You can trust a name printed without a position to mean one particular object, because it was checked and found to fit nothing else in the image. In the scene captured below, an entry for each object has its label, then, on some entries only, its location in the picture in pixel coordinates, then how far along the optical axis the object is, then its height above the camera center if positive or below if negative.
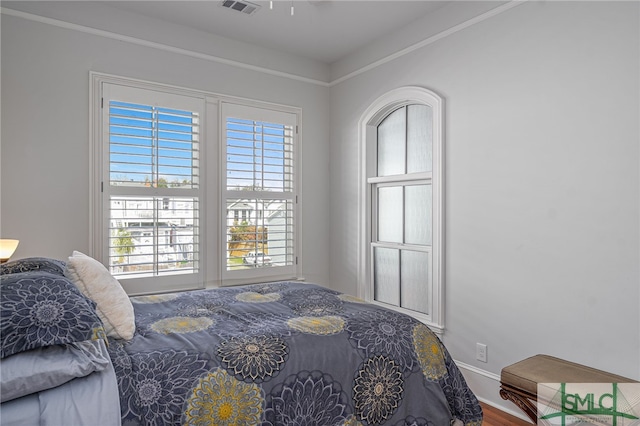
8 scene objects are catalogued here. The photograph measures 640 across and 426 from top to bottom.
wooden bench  2.05 -0.81
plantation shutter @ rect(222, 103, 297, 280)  3.74 +0.22
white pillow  1.70 -0.34
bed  1.34 -0.57
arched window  3.20 +0.09
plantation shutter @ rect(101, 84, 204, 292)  3.19 +0.23
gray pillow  1.19 -0.46
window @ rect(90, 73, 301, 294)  3.19 +0.24
